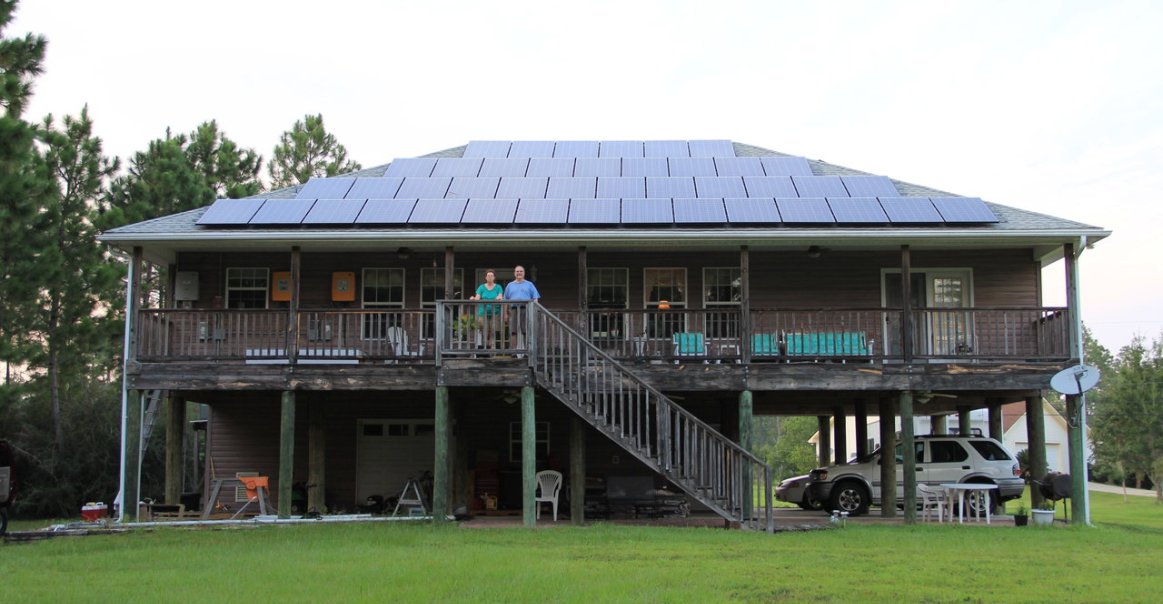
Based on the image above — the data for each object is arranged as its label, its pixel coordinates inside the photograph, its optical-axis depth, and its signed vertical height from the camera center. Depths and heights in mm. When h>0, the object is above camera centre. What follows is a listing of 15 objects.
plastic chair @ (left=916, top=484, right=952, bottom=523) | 18453 -1235
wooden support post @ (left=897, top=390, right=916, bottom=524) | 17938 -542
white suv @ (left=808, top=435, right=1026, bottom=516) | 20125 -853
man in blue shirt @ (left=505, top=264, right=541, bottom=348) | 17391 +1935
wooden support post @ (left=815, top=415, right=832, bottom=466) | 27028 -336
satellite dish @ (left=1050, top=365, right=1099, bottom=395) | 17578 +676
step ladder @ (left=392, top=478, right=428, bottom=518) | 19222 -1314
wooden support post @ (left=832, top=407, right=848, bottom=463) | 25109 -283
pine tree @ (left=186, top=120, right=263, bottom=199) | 35250 +8322
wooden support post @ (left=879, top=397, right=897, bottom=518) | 19047 -717
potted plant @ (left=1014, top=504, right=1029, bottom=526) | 17969 -1516
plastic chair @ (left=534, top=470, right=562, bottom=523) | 18719 -1007
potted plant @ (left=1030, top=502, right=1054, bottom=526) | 17578 -1440
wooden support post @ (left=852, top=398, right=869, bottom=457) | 23172 -80
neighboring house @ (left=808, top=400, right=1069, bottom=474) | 51412 -412
